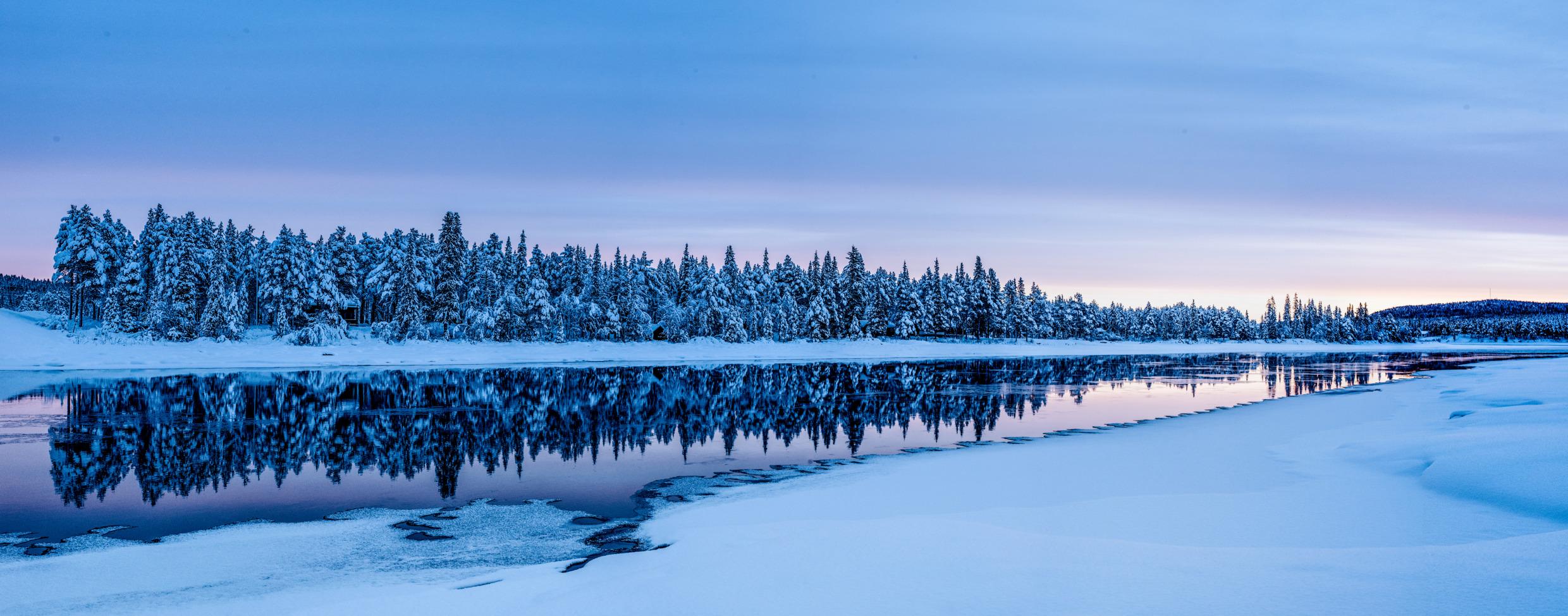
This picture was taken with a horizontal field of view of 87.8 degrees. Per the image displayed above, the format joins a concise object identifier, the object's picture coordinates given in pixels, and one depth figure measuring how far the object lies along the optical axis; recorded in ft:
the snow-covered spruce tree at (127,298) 232.12
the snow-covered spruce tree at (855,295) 300.81
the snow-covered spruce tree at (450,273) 213.66
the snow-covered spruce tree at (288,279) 253.24
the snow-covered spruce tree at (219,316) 208.03
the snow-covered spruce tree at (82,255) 238.27
